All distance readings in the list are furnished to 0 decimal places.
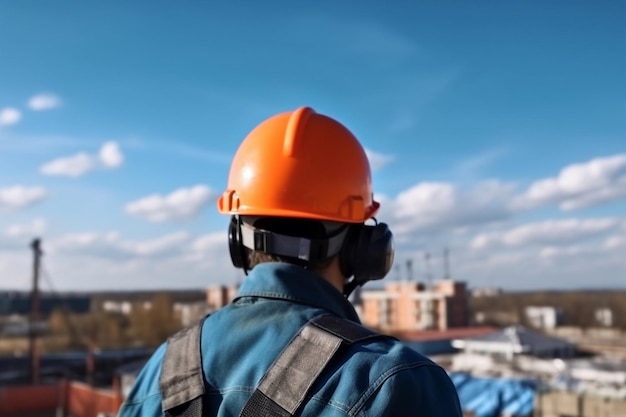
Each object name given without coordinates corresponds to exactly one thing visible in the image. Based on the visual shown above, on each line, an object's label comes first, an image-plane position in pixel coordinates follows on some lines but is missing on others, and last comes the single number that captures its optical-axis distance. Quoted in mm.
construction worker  1303
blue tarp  15195
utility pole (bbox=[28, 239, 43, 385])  25453
